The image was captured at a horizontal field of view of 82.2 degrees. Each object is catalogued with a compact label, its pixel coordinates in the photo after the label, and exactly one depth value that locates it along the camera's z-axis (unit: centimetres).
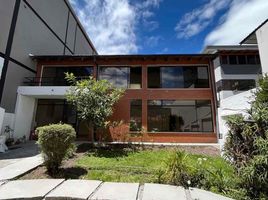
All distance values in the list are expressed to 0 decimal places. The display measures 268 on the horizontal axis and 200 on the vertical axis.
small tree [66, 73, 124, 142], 864
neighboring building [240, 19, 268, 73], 900
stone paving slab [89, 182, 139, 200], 351
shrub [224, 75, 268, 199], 371
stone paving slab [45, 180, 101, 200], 352
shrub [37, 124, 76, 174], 486
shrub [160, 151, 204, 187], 418
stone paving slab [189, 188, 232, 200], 348
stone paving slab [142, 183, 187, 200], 351
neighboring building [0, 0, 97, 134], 1023
